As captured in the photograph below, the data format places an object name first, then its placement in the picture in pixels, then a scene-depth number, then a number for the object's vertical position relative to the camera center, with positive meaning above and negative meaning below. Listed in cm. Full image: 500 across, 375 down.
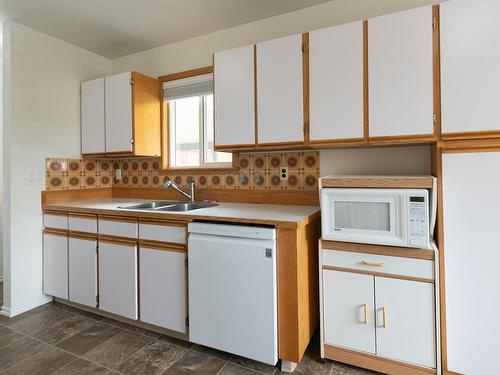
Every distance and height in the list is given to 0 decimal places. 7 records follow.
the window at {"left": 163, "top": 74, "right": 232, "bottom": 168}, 276 +65
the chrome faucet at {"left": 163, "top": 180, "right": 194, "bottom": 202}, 261 -1
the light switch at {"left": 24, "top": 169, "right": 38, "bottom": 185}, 253 +12
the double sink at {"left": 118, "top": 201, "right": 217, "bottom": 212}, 254 -15
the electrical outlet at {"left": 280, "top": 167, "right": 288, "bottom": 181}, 239 +11
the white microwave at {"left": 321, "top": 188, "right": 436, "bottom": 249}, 152 -17
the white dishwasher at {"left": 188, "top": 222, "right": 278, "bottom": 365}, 164 -60
